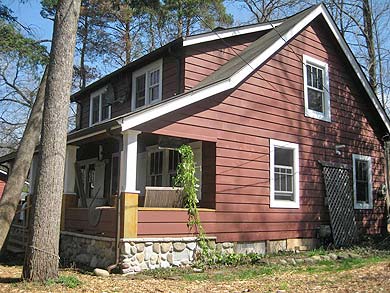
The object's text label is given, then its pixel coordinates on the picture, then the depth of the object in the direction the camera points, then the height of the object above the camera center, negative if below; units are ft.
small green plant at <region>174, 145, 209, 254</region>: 30.42 +0.88
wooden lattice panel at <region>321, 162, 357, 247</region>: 40.16 +0.05
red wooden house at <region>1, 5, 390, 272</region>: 29.17 +4.87
